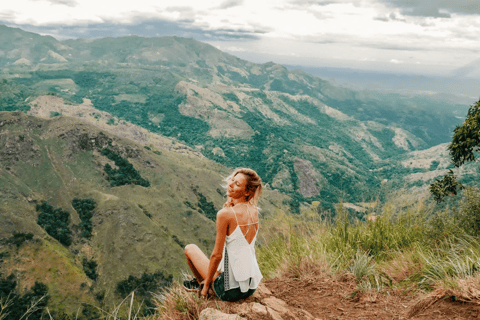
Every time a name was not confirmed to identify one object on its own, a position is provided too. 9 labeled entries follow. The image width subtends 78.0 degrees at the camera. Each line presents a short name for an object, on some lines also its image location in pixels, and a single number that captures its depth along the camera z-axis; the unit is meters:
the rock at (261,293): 5.01
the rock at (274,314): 4.22
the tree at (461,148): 9.12
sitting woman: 4.64
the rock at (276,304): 4.50
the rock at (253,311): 4.25
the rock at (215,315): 4.10
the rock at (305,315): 4.35
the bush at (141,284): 89.25
